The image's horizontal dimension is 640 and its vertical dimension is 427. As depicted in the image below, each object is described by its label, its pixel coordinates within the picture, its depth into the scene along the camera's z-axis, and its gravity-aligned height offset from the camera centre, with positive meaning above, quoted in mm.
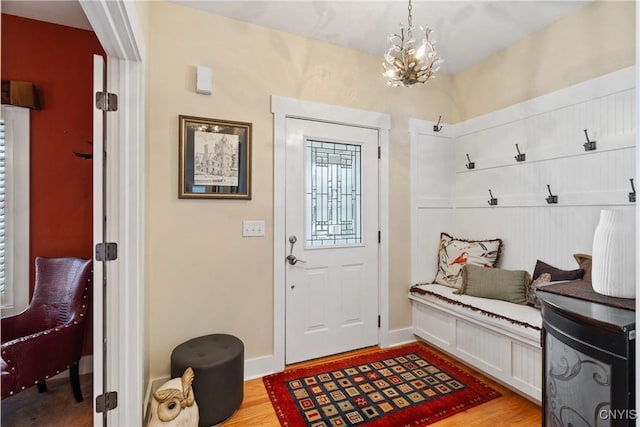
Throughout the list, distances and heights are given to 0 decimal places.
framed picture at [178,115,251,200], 2273 +395
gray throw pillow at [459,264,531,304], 2484 -558
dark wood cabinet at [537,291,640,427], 1008 -517
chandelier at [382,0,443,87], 1780 +844
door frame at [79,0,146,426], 1644 -93
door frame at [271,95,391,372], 2533 +410
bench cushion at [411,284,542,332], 2131 -691
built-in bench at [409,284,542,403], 2070 -894
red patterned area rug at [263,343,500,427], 1980 -1236
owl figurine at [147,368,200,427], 1699 -1038
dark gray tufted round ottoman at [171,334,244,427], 1870 -963
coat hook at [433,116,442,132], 3197 +868
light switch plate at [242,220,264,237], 2447 -114
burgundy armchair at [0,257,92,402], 1826 -714
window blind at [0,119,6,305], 2211 -8
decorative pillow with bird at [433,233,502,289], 2816 -379
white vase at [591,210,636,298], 1228 -170
